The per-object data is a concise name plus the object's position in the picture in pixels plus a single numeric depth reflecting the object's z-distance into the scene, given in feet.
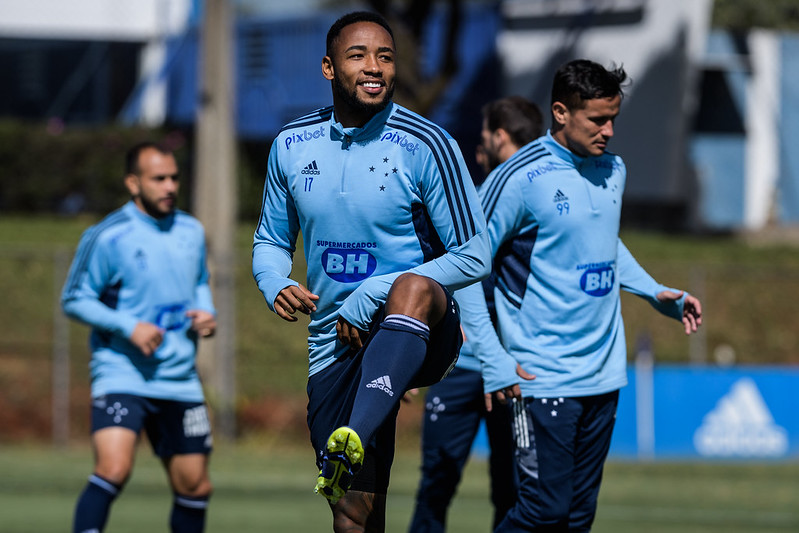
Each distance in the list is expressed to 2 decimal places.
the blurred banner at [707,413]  100.73
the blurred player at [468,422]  47.55
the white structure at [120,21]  215.10
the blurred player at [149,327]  50.88
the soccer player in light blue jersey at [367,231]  34.22
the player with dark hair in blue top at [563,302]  40.11
